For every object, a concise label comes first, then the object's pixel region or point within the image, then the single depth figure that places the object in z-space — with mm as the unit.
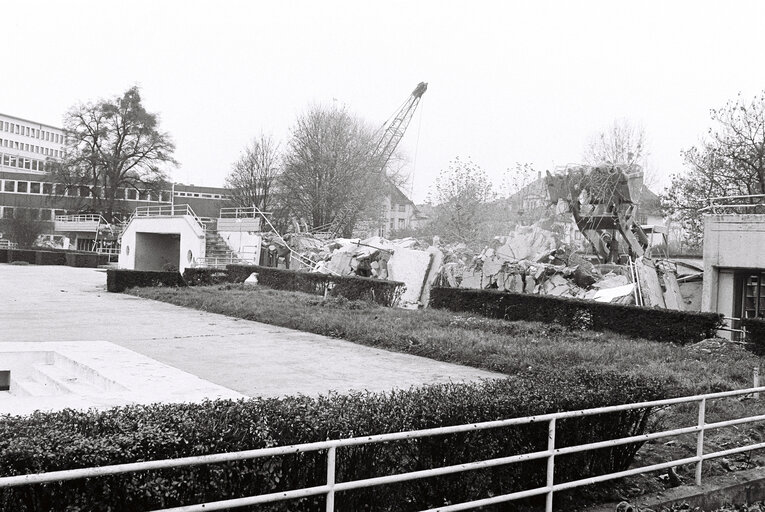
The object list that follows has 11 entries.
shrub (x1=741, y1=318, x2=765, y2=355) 15362
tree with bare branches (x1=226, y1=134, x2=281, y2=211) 65500
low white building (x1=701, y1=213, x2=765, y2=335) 19953
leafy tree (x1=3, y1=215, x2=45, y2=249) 66000
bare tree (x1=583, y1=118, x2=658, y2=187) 46294
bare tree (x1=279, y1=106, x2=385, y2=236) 56531
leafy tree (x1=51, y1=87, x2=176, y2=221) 66688
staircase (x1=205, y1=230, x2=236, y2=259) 41500
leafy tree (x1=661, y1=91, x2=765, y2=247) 32200
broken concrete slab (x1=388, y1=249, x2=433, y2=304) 27562
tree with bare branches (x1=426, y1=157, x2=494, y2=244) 46219
